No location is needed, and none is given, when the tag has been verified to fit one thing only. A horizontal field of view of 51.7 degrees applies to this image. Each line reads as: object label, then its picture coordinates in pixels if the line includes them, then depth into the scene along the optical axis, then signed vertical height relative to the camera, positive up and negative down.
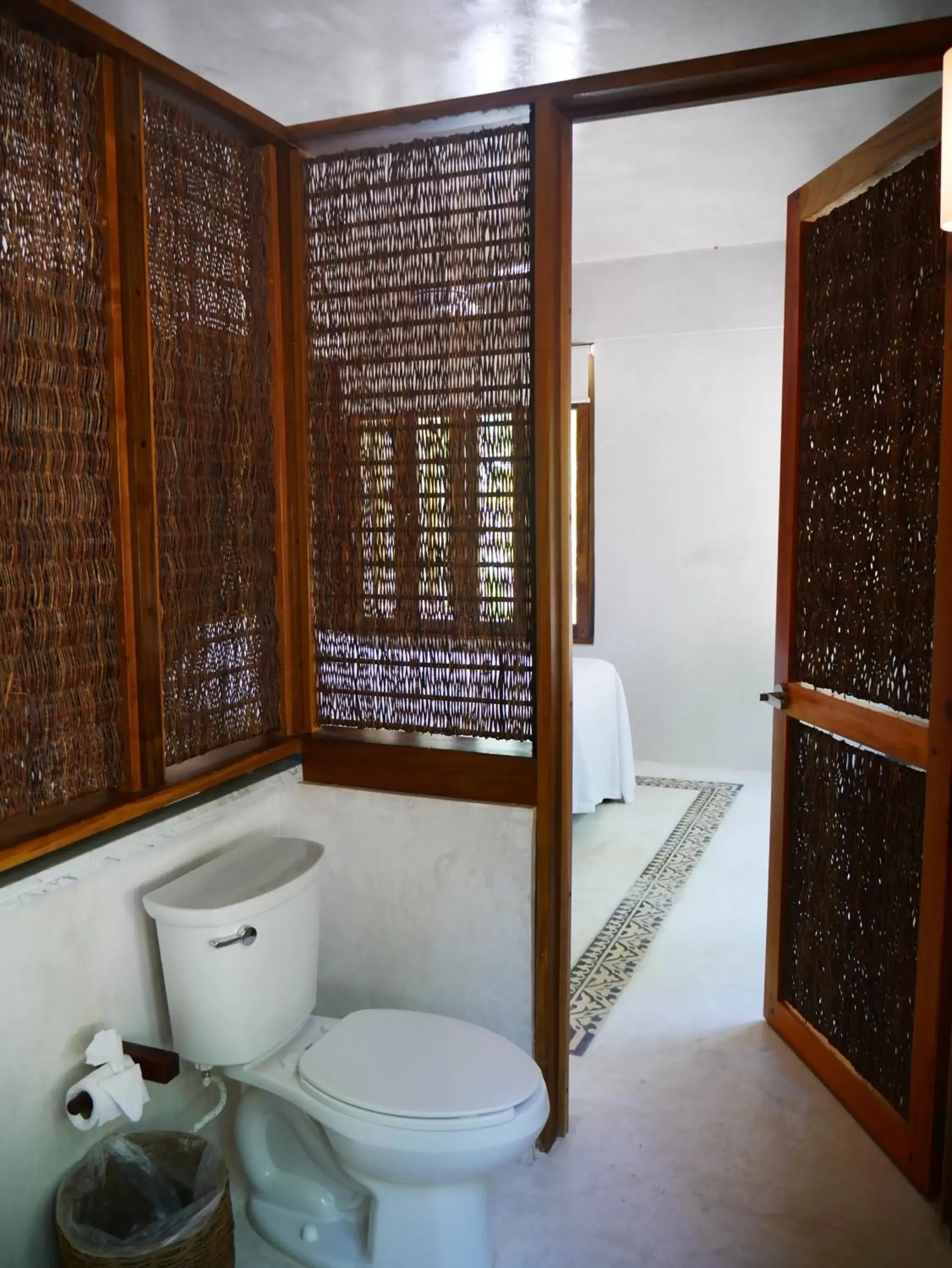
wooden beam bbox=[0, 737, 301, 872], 1.54 -0.50
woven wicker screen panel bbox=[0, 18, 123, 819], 1.55 +0.13
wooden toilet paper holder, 1.71 -0.94
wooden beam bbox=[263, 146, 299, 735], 2.14 +0.11
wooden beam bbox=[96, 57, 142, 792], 1.69 +0.18
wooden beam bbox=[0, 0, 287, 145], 1.55 +0.82
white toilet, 1.65 -0.98
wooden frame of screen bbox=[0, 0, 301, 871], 1.64 +0.21
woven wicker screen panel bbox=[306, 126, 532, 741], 2.03 +0.20
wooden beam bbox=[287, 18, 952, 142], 1.76 +0.83
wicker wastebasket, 1.53 -1.12
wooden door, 1.94 -0.30
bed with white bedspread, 4.18 -0.97
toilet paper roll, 1.64 -0.96
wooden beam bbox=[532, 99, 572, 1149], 1.95 -0.14
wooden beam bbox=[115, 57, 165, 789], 1.74 +0.21
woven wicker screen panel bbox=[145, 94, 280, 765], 1.88 +0.18
